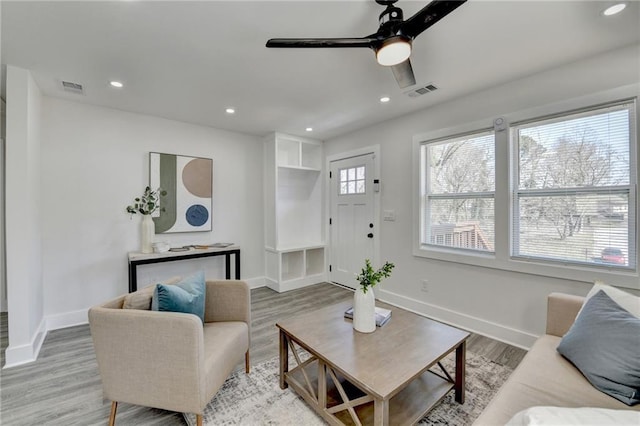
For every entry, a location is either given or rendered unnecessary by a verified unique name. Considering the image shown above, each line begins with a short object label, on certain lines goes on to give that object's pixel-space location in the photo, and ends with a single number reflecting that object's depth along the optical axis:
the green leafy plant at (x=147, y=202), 3.25
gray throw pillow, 1.20
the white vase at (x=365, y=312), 1.77
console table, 2.94
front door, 3.94
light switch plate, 3.60
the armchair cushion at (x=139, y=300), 1.63
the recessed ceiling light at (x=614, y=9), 1.60
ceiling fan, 1.44
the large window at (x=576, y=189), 2.07
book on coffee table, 1.89
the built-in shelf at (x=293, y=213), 4.25
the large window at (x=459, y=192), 2.80
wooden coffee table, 1.36
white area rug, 1.63
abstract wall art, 3.50
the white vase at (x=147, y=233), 3.22
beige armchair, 1.40
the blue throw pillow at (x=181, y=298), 1.60
